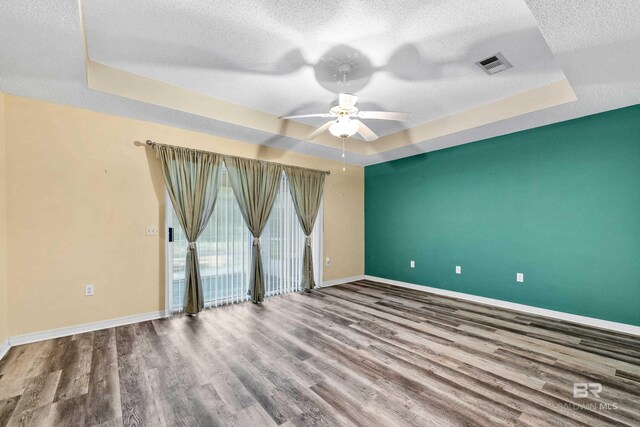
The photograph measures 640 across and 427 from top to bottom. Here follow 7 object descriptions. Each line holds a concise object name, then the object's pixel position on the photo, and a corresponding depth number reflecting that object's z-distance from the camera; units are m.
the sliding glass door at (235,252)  3.75
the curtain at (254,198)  4.20
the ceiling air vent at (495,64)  2.59
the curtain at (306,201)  4.94
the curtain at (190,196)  3.58
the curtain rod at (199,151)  3.46
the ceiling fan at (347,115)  2.60
